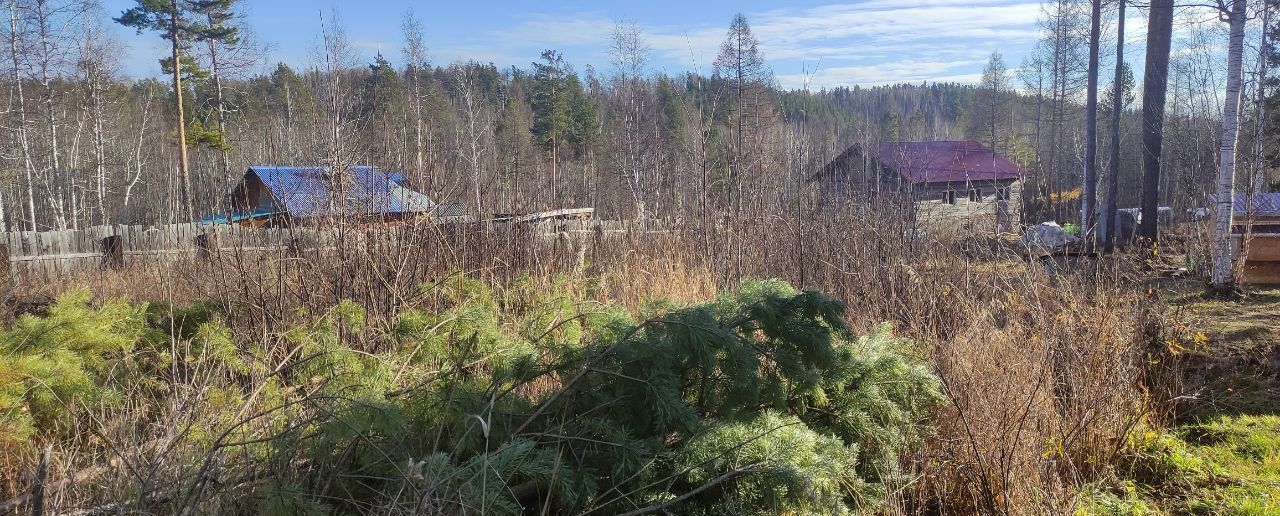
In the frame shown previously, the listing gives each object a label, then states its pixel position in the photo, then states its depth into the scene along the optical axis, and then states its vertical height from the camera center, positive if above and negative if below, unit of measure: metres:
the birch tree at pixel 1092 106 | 16.78 +1.55
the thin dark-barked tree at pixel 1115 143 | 15.41 +0.73
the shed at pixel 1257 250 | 8.33 -0.87
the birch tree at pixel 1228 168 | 8.31 +0.05
